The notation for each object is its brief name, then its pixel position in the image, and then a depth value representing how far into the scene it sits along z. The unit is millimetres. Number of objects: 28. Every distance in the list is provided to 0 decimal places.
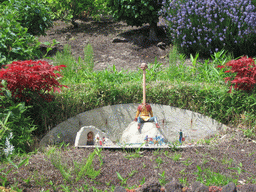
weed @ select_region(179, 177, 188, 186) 2588
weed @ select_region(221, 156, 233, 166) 3014
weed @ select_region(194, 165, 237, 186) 2545
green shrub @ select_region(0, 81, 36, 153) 3176
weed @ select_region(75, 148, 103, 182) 2620
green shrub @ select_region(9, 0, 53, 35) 7090
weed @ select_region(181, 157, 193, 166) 2974
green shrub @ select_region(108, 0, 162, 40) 7191
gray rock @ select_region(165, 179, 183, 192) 2135
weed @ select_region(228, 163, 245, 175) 2831
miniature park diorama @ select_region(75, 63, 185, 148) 3533
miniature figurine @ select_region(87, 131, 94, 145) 3693
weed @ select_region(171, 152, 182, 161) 3064
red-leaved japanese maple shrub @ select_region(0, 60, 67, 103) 3371
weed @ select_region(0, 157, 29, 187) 2459
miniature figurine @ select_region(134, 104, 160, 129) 3793
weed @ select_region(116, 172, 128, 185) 2627
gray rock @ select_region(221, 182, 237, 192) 2041
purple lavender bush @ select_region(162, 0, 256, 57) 5969
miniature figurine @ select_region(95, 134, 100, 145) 3620
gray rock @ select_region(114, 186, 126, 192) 2048
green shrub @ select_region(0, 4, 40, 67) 4293
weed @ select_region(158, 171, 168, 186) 2579
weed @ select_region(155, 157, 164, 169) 2992
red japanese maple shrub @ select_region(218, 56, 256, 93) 3832
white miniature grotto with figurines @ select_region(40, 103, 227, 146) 4207
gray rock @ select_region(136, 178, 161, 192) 2162
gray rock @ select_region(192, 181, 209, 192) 2102
